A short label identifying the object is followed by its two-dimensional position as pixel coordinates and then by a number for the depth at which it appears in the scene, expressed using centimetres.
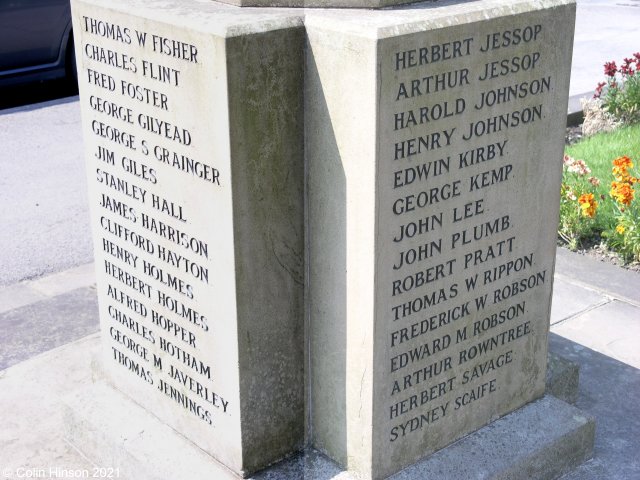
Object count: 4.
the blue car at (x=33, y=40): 923
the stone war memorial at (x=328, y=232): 284
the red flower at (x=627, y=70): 797
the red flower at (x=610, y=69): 782
